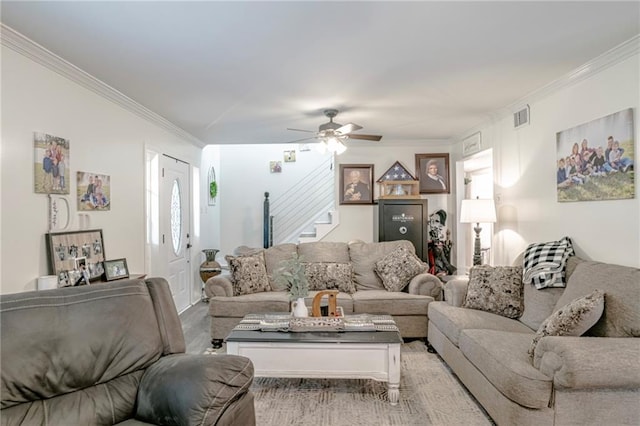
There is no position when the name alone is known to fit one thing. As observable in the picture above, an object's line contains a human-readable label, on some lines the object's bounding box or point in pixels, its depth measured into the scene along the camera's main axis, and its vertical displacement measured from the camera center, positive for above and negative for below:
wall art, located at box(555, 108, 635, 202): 2.68 +0.41
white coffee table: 2.73 -1.03
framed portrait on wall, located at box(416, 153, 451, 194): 6.11 +0.66
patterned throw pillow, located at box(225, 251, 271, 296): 4.20 -0.66
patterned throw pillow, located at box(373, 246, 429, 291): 4.30 -0.63
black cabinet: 5.64 -0.12
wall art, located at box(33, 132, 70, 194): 2.67 +0.40
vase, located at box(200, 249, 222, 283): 5.86 -0.79
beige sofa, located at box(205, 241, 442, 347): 3.92 -0.91
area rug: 2.50 -1.36
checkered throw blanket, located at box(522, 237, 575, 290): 3.01 -0.42
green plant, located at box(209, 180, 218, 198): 6.95 +0.51
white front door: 4.88 -0.12
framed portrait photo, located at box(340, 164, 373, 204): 6.18 +0.51
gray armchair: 1.44 -0.64
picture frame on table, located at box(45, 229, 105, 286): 2.77 -0.29
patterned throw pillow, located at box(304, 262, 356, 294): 4.38 -0.72
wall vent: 3.88 +1.01
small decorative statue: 5.77 -0.49
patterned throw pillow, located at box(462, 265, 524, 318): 3.29 -0.70
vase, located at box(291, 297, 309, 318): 3.13 -0.78
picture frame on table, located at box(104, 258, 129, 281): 3.32 -0.46
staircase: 7.39 +0.24
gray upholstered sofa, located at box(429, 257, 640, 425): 1.94 -0.87
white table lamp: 4.19 +0.03
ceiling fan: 4.18 +0.90
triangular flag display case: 5.77 +0.43
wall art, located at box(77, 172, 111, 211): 3.18 +0.23
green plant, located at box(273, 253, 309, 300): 3.12 -0.53
